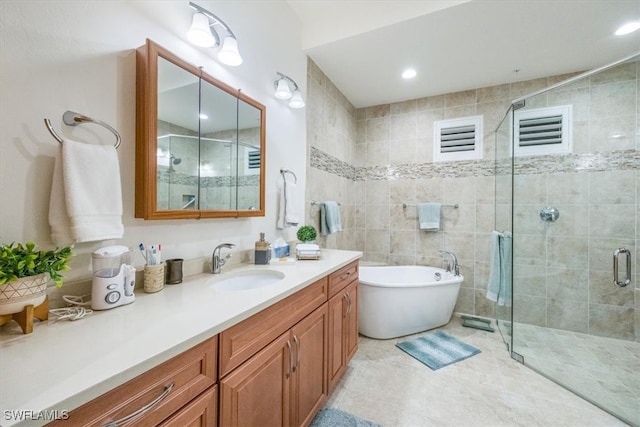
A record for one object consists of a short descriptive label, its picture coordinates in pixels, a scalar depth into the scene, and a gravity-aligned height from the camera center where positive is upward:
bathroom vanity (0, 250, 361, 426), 0.51 -0.37
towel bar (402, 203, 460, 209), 3.01 +0.06
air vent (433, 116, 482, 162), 2.94 +0.83
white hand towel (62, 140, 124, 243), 0.84 +0.06
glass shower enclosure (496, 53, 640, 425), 2.10 -0.10
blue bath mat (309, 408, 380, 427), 1.47 -1.20
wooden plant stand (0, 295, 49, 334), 0.68 -0.29
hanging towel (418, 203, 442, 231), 3.02 -0.06
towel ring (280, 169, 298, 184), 2.01 +0.29
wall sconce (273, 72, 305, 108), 1.88 +0.88
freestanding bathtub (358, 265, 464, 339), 2.40 -0.90
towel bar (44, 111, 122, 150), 0.84 +0.31
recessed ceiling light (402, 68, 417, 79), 2.60 +1.40
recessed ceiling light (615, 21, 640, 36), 1.92 +1.39
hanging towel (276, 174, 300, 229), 1.98 +0.04
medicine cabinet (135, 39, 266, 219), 1.08 +0.34
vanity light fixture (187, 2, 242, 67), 1.23 +0.86
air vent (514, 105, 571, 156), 2.42 +0.77
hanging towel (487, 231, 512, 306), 2.45 -0.57
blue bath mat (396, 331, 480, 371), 2.10 -1.20
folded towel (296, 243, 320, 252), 1.76 -0.25
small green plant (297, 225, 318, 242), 1.96 -0.18
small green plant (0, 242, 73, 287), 0.67 -0.14
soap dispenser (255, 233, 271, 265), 1.62 -0.27
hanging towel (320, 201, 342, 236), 2.51 -0.08
